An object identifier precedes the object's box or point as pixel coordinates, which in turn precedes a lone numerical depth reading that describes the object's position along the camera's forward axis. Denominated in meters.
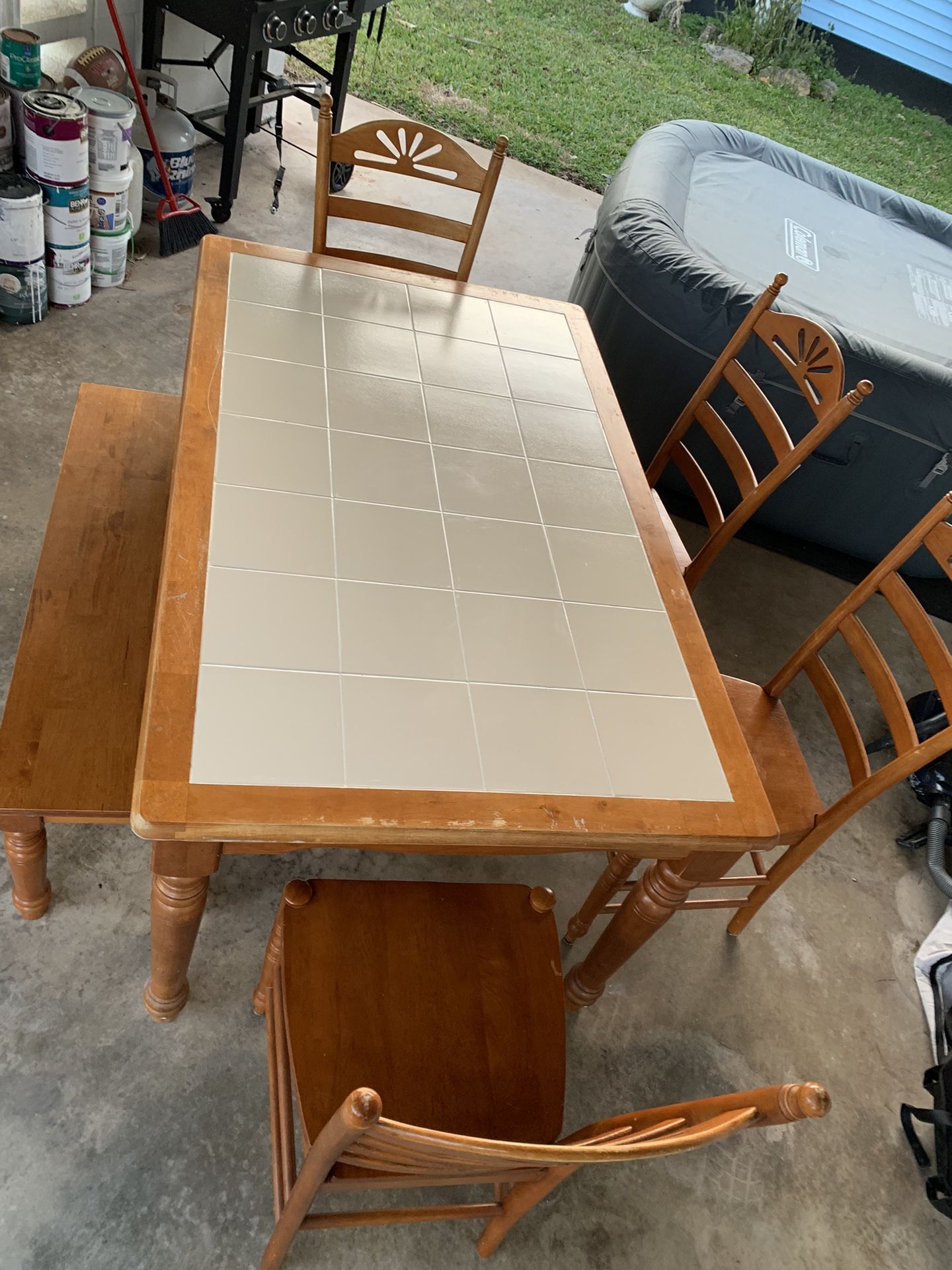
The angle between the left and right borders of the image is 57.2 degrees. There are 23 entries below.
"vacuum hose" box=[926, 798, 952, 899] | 2.13
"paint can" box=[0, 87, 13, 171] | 2.50
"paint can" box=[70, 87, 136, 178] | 2.64
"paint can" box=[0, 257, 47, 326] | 2.66
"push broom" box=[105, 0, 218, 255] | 3.21
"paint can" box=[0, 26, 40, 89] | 2.52
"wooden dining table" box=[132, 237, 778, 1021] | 1.05
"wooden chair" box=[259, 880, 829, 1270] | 1.13
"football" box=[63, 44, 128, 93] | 2.87
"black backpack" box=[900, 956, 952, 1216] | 1.62
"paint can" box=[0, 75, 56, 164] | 2.56
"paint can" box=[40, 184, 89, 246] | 2.62
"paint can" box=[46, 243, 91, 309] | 2.78
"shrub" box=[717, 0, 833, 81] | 7.34
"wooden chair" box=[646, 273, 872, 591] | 1.86
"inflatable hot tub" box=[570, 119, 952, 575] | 2.66
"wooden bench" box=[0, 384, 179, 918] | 1.29
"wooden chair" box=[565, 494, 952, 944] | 1.49
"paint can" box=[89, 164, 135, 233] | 2.79
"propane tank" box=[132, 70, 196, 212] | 3.21
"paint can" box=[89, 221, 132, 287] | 2.95
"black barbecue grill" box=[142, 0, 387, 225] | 2.98
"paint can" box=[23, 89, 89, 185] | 2.46
